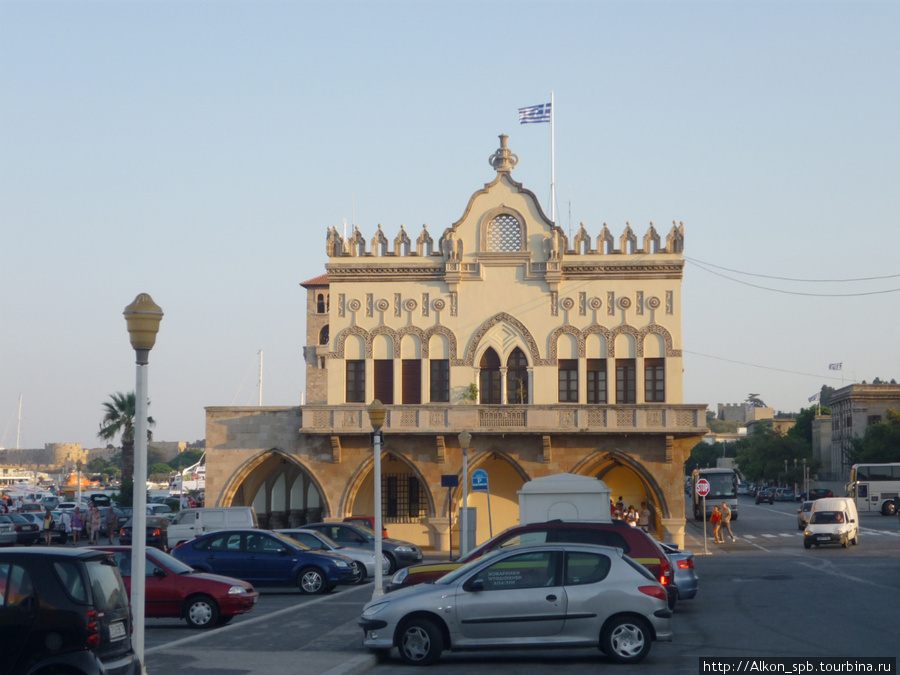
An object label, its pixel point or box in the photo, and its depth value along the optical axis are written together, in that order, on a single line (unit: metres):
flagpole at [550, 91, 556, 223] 44.34
